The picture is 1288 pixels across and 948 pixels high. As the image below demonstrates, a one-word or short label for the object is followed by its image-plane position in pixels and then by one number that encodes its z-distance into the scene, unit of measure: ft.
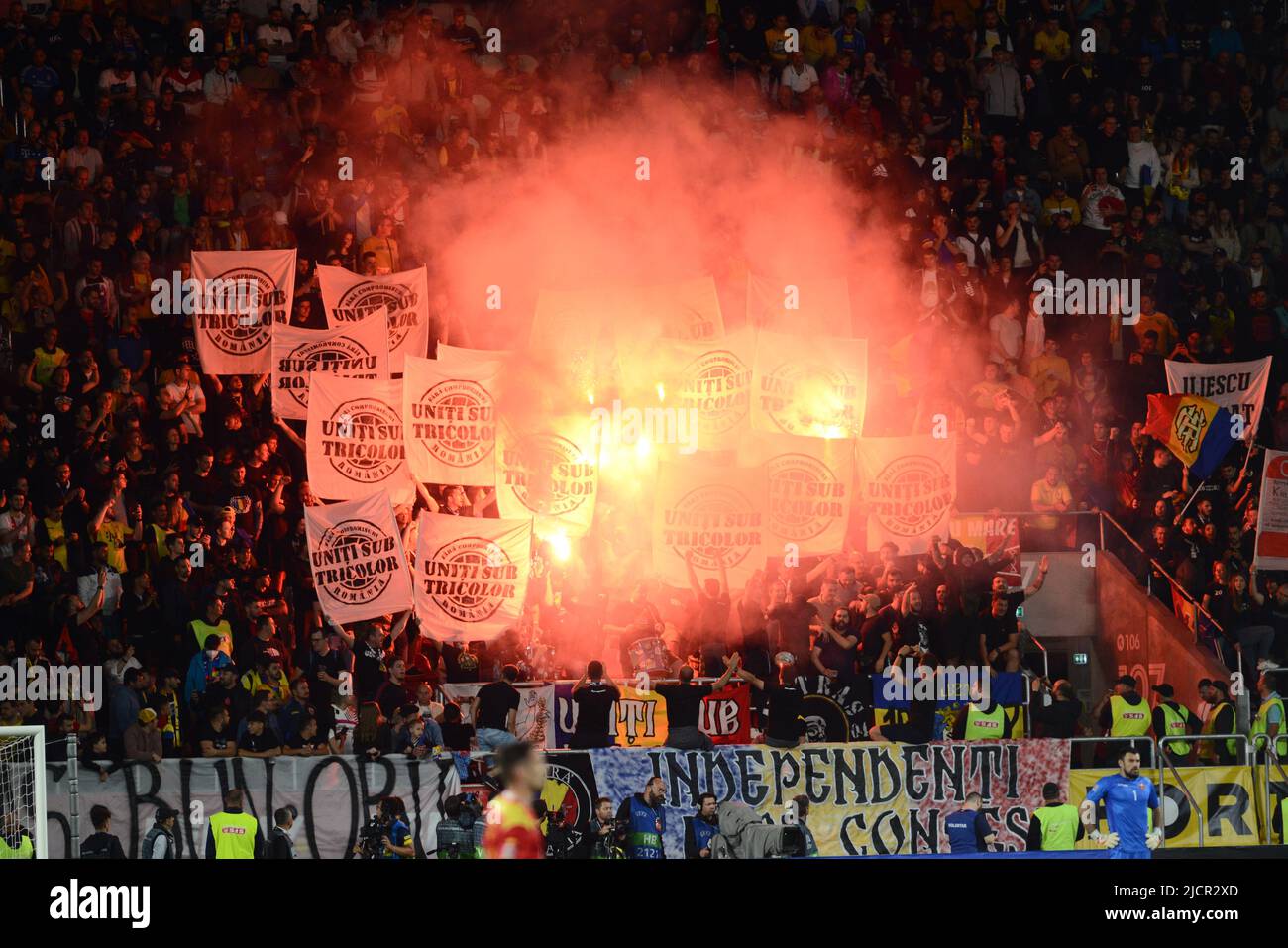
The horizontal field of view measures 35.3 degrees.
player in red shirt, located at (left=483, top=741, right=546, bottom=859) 33.14
